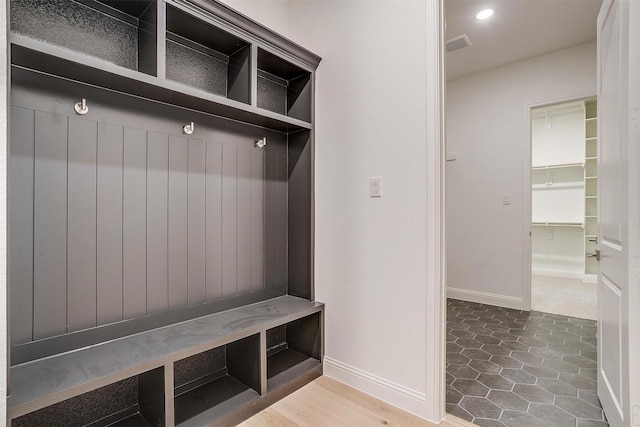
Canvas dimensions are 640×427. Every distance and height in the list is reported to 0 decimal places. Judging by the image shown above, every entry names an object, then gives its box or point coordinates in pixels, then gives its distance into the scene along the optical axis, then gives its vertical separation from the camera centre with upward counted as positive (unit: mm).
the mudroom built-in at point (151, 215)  1310 -12
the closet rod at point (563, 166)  5254 +776
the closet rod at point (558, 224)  5312 -216
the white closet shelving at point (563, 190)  5215 +385
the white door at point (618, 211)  1283 +2
